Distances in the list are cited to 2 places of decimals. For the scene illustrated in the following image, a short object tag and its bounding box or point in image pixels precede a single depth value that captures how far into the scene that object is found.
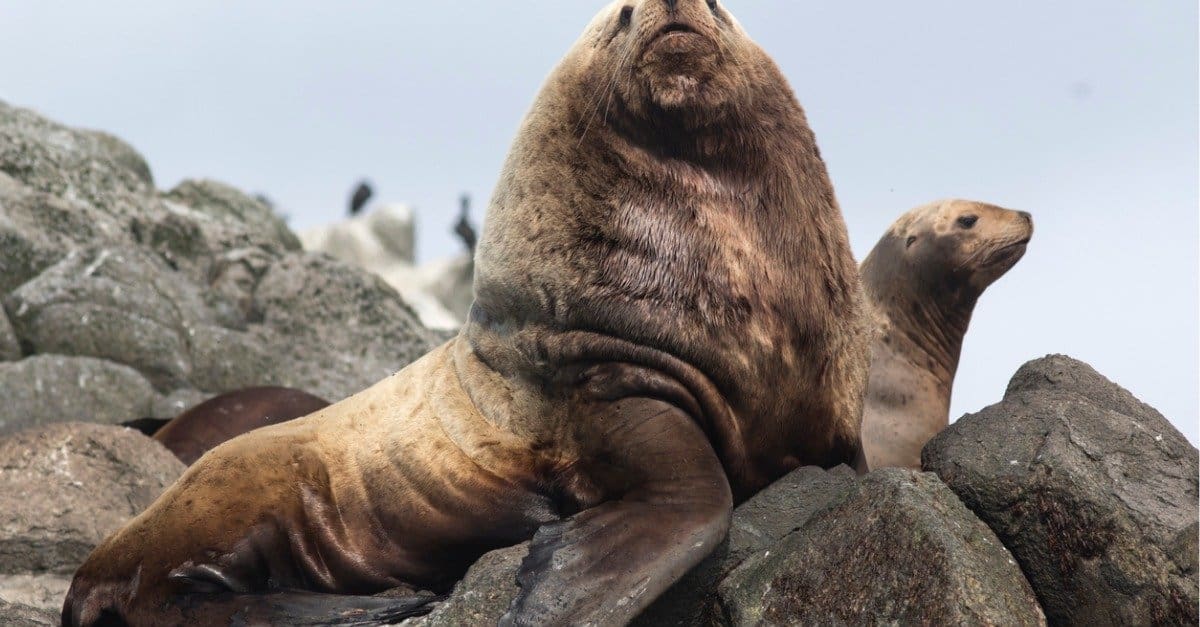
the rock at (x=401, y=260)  47.22
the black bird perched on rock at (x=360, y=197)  56.41
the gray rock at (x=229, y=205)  27.47
